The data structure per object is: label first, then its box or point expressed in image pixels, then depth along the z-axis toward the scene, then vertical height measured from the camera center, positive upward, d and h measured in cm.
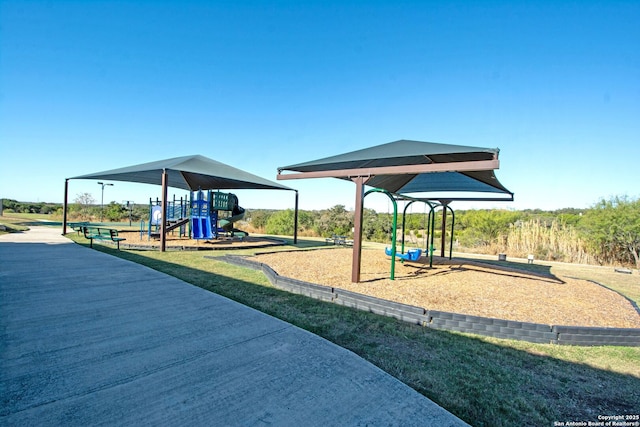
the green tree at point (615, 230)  1198 -9
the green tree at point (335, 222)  2448 -41
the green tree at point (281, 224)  2430 -72
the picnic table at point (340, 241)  1616 -130
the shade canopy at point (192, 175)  1310 +179
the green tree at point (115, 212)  3119 -36
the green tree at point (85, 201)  3234 +73
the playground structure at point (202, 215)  1411 -17
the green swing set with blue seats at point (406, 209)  693 +23
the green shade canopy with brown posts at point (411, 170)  594 +131
